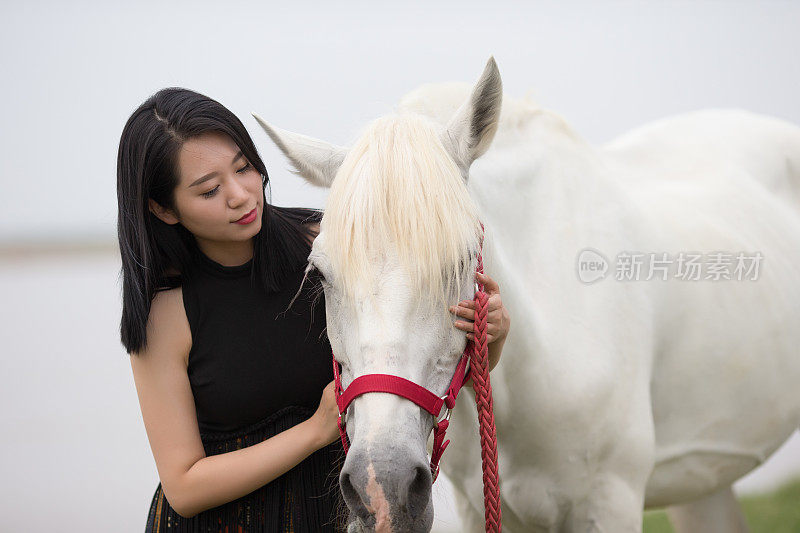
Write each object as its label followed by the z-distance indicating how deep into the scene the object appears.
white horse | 3.03
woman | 3.22
